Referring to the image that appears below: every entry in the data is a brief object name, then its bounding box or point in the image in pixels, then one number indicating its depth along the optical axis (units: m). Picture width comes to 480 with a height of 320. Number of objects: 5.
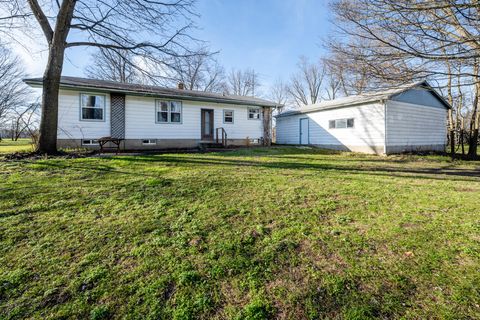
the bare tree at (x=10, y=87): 28.94
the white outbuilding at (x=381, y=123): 13.17
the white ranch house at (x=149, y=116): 11.34
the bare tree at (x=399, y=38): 5.14
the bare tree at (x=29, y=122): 9.94
